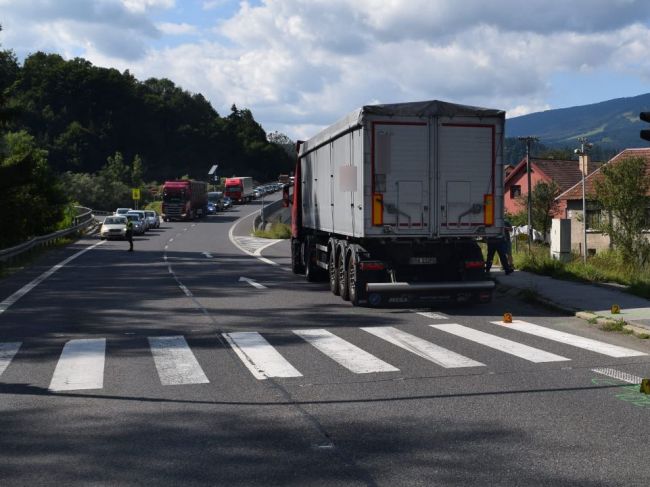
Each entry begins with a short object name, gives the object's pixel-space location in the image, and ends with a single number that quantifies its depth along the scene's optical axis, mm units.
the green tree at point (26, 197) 35500
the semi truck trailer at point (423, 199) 15586
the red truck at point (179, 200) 78562
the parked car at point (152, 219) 65550
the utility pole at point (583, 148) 55462
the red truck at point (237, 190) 112500
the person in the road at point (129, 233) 40000
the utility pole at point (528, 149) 57856
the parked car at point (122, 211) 66888
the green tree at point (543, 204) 73250
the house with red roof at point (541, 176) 81688
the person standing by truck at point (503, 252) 20203
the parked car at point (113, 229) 51219
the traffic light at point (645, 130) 12328
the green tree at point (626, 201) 29948
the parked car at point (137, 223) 58262
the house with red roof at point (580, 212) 55656
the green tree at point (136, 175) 121362
